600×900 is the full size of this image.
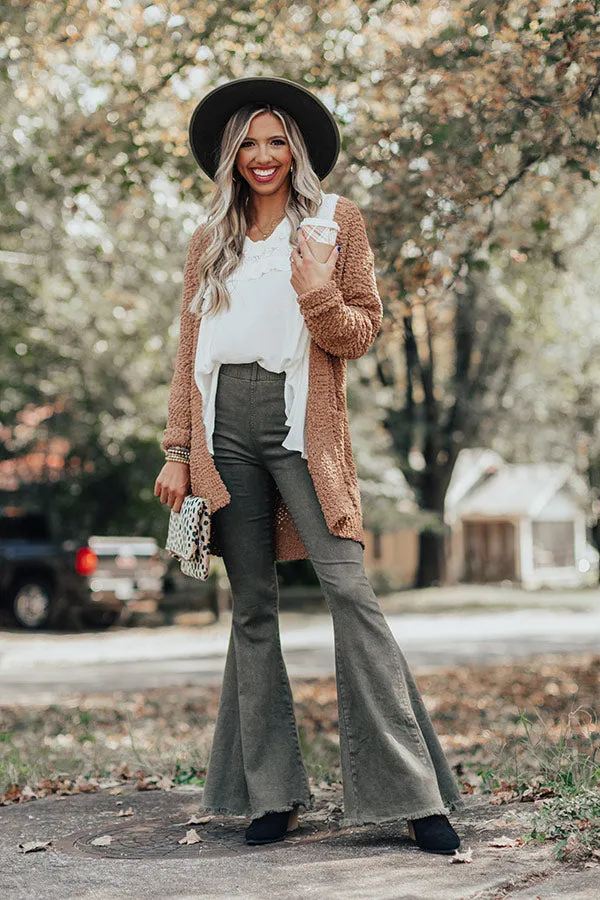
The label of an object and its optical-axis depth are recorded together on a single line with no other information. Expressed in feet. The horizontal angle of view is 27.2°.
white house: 133.49
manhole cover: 11.92
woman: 11.43
